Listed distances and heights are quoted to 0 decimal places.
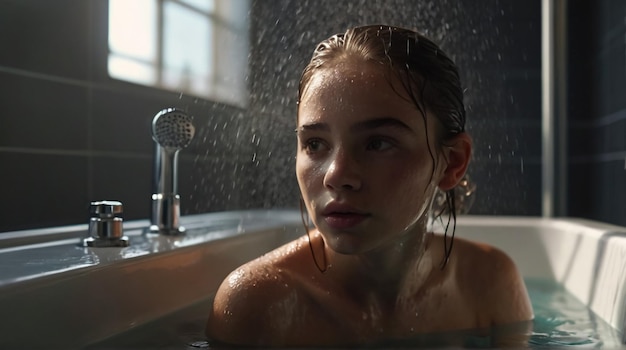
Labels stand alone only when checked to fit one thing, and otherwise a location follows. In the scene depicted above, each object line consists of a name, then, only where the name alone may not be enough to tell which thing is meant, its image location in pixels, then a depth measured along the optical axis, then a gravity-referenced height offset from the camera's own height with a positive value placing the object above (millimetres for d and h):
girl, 735 -42
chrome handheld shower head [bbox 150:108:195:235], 1028 +10
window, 1174 +233
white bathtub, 700 -129
